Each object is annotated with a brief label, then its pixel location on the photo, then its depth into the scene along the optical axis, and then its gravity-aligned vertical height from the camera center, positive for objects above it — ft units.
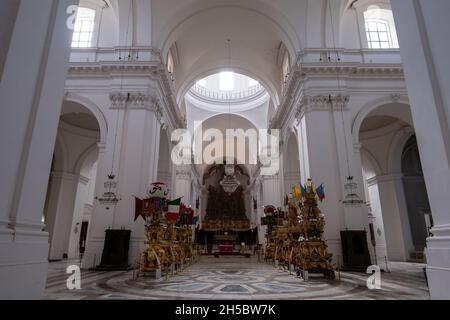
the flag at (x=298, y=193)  24.95 +3.76
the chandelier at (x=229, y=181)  65.51 +12.77
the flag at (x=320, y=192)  24.34 +3.79
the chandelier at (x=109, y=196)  31.27 +4.41
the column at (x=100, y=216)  29.96 +2.30
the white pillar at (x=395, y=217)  44.32 +3.10
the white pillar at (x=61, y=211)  42.80 +4.02
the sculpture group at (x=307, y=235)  23.16 +0.16
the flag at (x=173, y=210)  25.41 +2.38
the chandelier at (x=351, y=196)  31.78 +4.50
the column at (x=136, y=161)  31.35 +8.87
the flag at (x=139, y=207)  23.91 +2.50
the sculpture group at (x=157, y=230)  23.04 +0.58
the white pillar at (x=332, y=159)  31.58 +9.12
